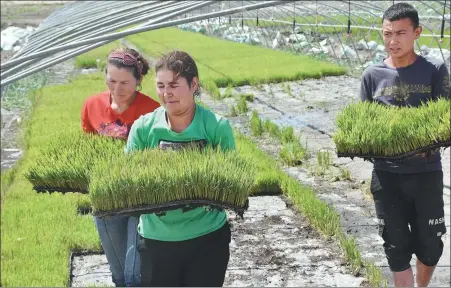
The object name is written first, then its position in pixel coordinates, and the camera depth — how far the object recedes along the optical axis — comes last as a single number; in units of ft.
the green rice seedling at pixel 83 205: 17.34
